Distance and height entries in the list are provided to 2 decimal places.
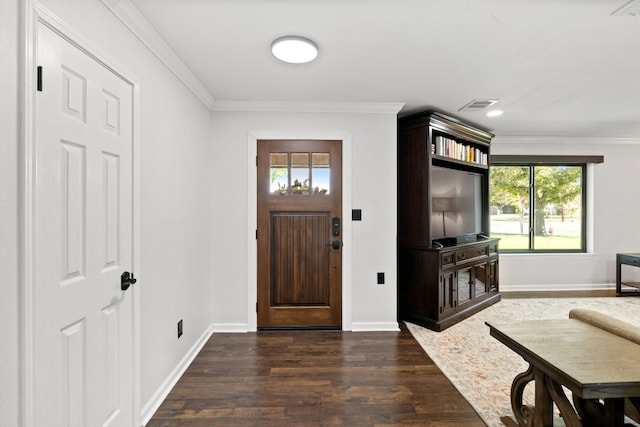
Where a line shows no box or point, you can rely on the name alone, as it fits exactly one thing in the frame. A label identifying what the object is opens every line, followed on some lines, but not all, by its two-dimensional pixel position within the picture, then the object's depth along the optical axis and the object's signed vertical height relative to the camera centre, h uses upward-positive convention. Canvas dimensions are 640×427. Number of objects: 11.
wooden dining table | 1.21 -0.64
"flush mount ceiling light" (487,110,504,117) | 3.53 +1.14
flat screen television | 3.58 +0.12
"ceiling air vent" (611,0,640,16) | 1.61 +1.07
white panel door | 1.19 -0.12
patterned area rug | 2.15 -1.23
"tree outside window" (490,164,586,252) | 4.90 +0.08
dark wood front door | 3.29 -0.21
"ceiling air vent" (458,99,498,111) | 3.15 +1.12
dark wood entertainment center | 3.38 -0.26
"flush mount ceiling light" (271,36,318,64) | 1.98 +1.07
